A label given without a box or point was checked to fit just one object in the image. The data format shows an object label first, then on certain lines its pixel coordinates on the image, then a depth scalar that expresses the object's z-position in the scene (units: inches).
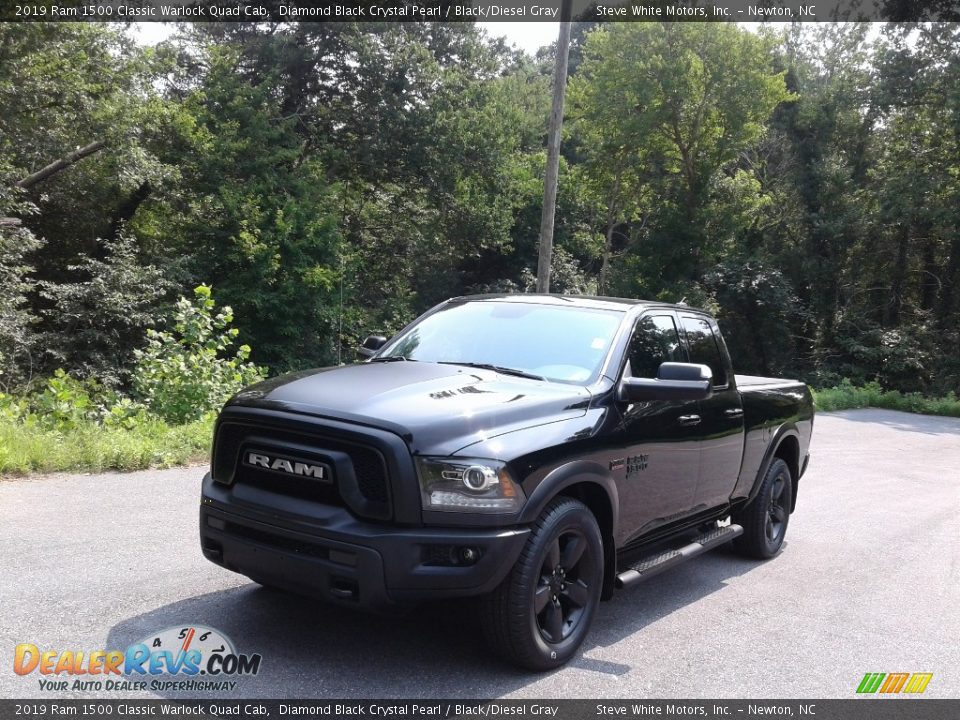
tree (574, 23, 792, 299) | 1395.2
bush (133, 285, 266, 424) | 413.4
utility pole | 577.9
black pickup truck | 150.7
